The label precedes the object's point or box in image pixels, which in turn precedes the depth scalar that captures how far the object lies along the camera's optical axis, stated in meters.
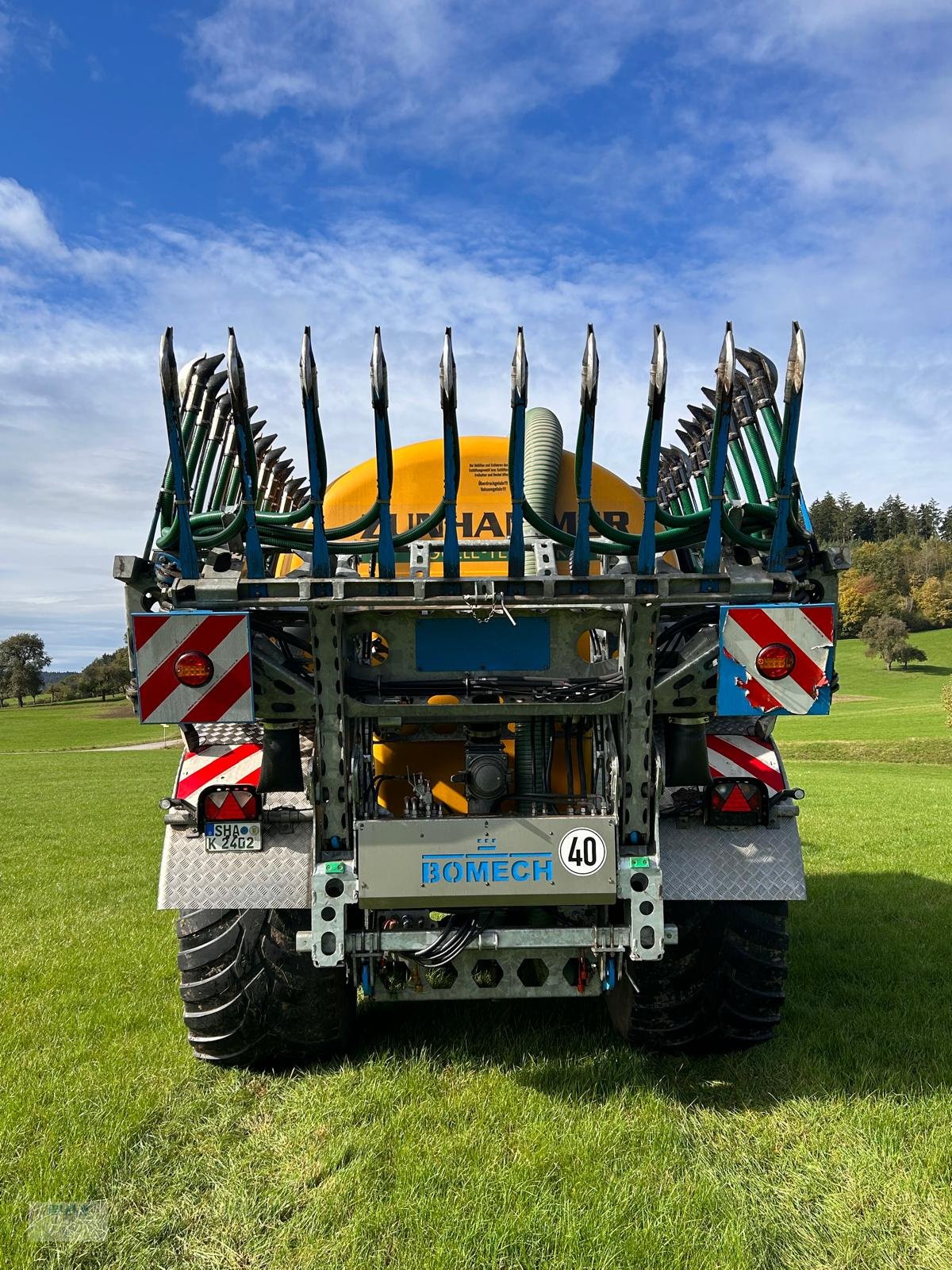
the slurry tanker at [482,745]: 3.21
